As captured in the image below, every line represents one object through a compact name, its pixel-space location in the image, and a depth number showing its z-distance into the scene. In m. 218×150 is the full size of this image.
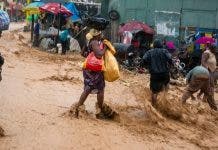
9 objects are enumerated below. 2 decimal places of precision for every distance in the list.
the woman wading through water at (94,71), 8.04
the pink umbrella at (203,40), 18.79
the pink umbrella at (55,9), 25.41
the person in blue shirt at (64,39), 22.84
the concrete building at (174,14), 22.66
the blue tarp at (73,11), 28.56
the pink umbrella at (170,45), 19.24
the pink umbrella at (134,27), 21.05
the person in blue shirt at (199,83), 10.37
